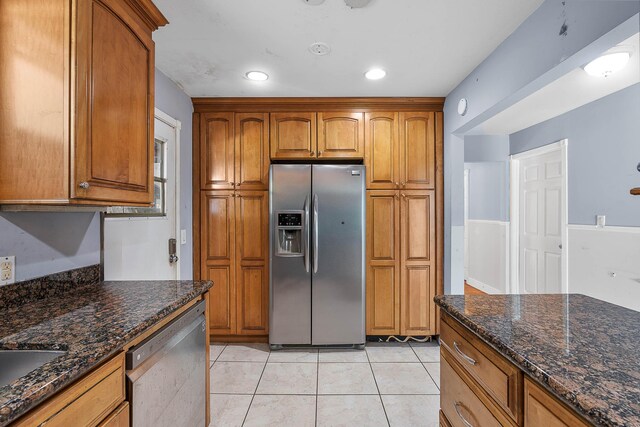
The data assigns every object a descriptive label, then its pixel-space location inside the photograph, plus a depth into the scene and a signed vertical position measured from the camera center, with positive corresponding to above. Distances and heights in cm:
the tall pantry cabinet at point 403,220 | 297 -4
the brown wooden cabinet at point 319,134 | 298 +82
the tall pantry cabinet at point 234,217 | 297 -1
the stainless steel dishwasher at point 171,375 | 107 -67
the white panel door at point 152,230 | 188 -10
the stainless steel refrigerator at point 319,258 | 277 -40
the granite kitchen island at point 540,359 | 69 -40
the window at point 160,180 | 242 +30
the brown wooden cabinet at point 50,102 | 108 +42
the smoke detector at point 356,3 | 157 +114
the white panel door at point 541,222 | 354 -8
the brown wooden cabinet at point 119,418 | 93 -66
